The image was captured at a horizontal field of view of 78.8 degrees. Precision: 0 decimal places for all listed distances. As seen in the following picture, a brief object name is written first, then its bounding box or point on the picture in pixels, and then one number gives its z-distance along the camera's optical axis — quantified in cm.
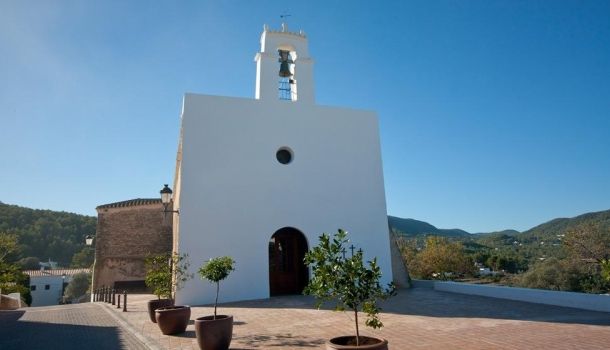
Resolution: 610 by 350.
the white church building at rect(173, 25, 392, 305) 1119
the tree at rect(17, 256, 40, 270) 4100
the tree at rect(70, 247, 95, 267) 4400
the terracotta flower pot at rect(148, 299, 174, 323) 823
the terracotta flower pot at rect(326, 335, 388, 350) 346
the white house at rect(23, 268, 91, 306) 3797
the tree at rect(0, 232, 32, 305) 1512
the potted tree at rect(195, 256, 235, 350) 546
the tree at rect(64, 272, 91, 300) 3784
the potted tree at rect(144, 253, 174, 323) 825
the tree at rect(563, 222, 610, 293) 1830
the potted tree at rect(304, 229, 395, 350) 390
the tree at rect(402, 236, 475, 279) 2430
